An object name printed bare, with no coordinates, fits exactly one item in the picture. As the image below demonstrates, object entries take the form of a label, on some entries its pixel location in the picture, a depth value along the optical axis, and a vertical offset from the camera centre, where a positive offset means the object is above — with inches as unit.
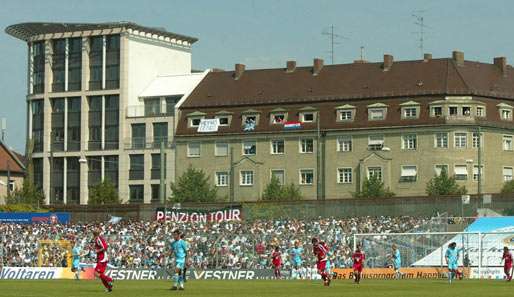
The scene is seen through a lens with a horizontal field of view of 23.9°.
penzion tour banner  3764.8 +4.8
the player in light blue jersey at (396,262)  2741.1 -103.7
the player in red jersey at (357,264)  2341.3 -92.8
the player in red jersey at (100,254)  1777.8 -55.2
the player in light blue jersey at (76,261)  2721.5 -102.5
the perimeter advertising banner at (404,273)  2733.8 -130.3
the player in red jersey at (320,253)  2235.2 -69.7
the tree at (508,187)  4943.4 +117.8
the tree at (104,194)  5502.0 +102.8
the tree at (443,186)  4800.7 +117.8
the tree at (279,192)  5054.1 +101.2
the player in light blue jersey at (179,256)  1808.6 -58.9
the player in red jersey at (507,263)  2436.0 -95.7
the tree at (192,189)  5300.2 +119.9
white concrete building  5821.9 +555.0
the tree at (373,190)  4906.5 +106.5
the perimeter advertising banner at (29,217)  3966.5 -0.5
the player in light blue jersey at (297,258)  2760.8 -96.4
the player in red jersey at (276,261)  2733.8 -101.7
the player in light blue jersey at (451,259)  2304.4 -83.4
